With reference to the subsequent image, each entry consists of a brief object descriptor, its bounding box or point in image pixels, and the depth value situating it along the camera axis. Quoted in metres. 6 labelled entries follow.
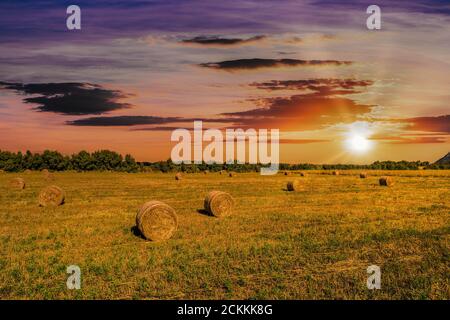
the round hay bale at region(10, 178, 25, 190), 43.54
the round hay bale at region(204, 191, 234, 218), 22.56
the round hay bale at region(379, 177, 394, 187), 45.54
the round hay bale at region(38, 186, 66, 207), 28.35
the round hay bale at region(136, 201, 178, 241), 16.36
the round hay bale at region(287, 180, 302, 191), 39.25
